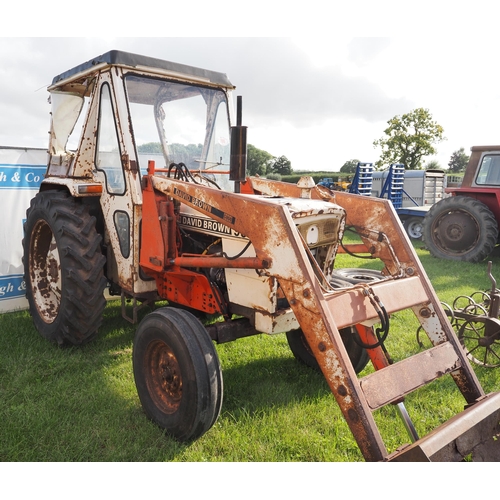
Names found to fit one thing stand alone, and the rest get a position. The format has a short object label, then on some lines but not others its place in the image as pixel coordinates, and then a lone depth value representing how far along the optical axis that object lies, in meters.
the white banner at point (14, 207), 5.42
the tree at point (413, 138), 35.03
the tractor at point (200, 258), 2.50
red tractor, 8.64
